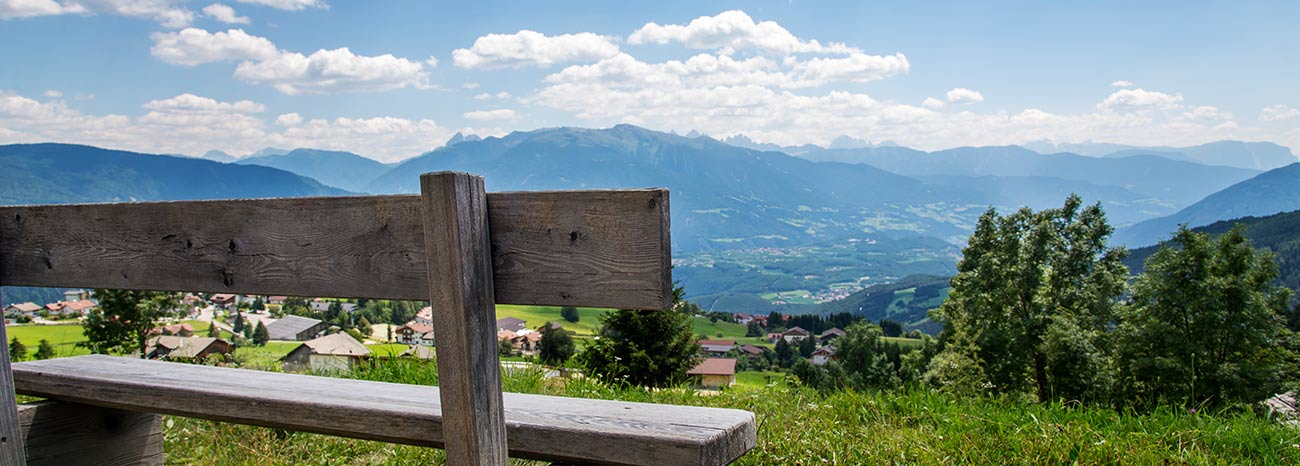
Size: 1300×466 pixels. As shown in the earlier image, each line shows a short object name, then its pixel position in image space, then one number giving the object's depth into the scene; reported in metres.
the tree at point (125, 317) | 19.50
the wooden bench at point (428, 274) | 1.70
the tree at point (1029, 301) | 27.95
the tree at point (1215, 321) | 22.02
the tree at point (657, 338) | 12.62
